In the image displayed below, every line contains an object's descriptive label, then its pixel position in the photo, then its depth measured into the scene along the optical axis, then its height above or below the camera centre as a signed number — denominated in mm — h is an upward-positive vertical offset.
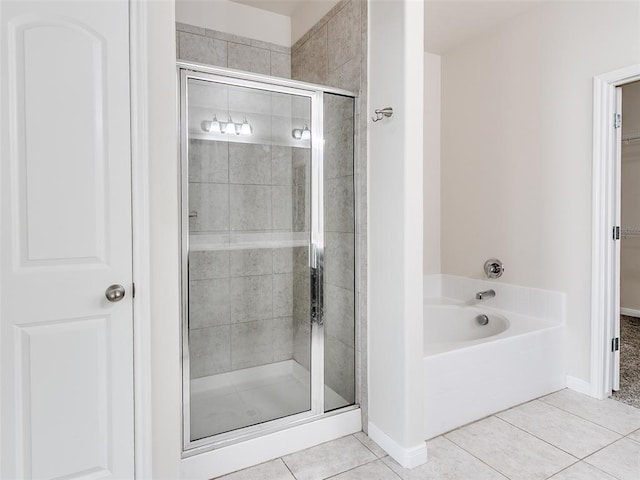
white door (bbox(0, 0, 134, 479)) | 1364 -23
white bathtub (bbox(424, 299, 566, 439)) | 2096 -807
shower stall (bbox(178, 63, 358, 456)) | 1812 -107
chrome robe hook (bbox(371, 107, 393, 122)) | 1927 +597
